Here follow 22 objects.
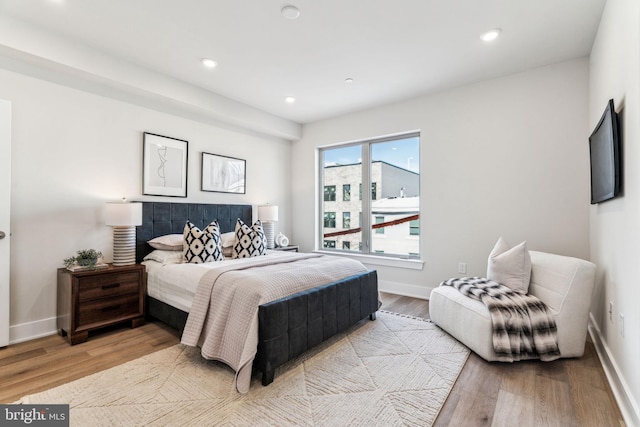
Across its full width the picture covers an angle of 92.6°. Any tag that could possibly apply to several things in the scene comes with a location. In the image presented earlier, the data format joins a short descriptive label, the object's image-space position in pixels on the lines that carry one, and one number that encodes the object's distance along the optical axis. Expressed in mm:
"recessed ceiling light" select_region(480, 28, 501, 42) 2559
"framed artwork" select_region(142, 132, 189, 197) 3451
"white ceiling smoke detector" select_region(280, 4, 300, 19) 2275
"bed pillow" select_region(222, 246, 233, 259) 3592
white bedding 2604
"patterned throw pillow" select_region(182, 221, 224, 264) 3100
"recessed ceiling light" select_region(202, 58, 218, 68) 3055
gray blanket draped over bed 1971
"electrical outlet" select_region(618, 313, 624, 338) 1817
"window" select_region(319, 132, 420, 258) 4285
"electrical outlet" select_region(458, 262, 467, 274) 3656
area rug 1654
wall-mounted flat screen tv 1870
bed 1971
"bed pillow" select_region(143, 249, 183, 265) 3118
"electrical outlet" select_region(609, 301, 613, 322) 2072
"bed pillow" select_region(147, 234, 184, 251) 3262
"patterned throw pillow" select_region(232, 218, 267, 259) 3537
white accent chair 2230
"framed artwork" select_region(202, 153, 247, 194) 4055
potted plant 2736
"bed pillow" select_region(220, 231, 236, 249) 3621
